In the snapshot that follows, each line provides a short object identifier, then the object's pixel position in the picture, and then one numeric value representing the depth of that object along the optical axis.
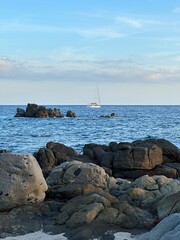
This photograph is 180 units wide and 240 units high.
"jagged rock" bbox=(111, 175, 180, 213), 14.06
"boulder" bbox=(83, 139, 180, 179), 24.50
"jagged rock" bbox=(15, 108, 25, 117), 121.11
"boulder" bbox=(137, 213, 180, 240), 7.40
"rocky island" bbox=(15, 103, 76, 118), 114.00
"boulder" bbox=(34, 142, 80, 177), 25.55
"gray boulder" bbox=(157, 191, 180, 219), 11.81
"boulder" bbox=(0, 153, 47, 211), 13.28
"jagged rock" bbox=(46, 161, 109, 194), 16.34
